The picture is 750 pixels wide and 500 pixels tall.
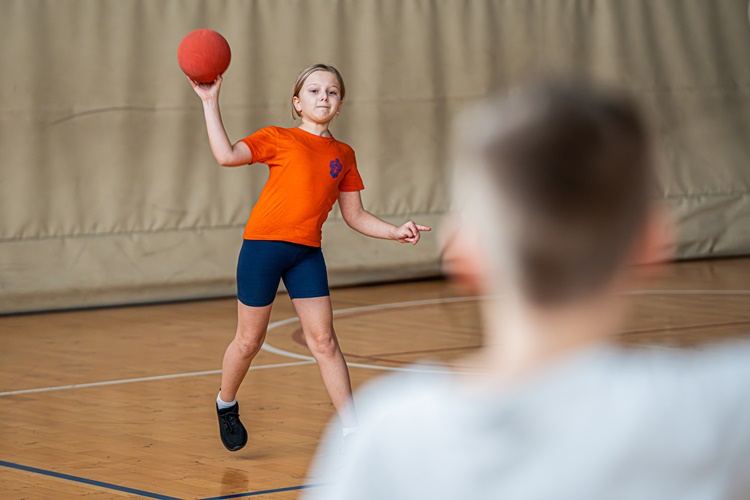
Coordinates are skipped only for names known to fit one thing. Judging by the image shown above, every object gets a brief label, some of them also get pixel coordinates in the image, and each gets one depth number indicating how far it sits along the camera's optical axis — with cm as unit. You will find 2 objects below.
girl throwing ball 751
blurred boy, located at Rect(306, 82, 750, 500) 228
